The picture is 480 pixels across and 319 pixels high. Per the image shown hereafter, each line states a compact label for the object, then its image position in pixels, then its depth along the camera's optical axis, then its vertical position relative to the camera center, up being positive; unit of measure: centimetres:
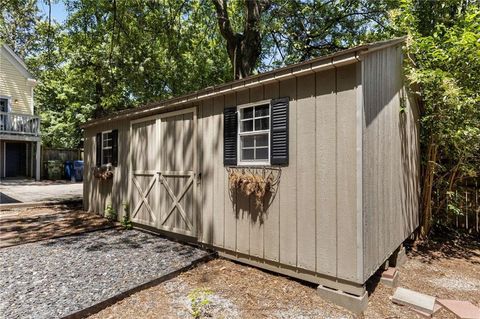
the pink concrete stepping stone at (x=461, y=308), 309 -161
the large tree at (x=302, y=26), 790 +396
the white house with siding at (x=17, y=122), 1431 +200
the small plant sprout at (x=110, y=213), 692 -124
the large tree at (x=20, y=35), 1678 +797
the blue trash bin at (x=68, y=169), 1625 -40
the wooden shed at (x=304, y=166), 313 -4
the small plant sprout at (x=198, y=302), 288 -150
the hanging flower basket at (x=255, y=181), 382 -25
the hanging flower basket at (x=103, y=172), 697 -26
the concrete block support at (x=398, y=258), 427 -142
